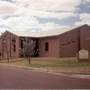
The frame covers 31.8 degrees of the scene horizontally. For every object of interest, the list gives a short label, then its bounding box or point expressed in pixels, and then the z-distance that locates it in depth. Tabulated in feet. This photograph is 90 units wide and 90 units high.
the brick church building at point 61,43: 82.71
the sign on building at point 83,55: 59.02
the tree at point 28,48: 64.59
